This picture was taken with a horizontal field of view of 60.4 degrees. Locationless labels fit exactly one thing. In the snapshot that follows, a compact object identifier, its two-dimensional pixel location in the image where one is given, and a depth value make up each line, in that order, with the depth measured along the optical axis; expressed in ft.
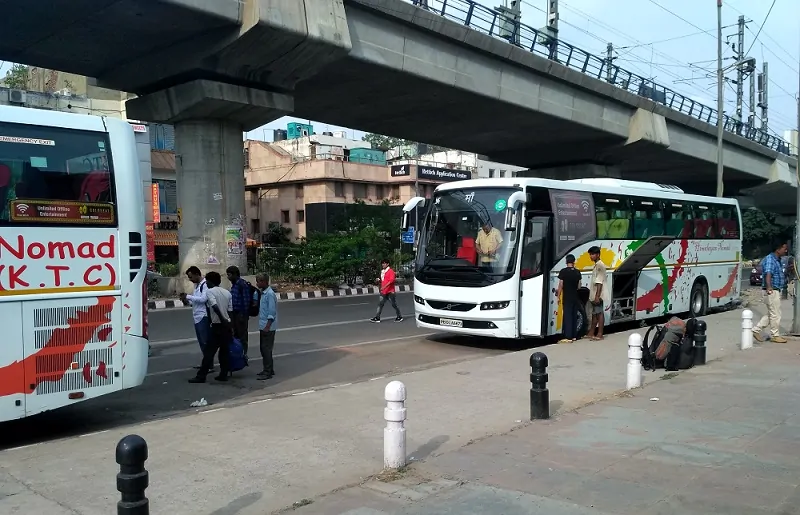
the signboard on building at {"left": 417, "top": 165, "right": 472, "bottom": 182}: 193.47
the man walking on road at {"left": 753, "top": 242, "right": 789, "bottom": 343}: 43.16
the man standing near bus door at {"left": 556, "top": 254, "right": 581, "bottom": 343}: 43.14
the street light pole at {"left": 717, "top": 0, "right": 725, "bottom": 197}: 92.47
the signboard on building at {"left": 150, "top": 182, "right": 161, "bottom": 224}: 128.98
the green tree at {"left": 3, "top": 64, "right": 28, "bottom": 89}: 162.38
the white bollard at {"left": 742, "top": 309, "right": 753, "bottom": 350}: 40.78
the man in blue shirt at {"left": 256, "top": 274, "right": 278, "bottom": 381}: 32.89
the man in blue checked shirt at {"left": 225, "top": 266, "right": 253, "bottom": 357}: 33.65
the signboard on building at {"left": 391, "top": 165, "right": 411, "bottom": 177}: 190.08
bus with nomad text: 21.31
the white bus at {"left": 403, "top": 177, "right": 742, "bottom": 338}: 41.34
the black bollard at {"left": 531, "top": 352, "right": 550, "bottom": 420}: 23.52
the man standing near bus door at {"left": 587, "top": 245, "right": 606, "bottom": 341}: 45.03
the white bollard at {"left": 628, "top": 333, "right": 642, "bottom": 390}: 29.15
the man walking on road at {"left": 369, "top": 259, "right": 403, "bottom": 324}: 55.98
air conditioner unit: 102.37
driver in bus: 41.42
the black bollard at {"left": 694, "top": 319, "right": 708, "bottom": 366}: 34.91
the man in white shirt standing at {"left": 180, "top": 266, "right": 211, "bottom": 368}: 30.73
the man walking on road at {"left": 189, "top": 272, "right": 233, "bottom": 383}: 30.66
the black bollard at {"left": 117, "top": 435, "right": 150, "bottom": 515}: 11.83
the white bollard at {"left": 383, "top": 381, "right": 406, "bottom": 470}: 18.43
